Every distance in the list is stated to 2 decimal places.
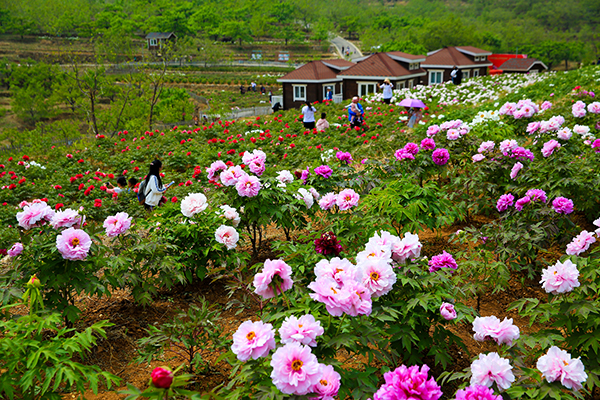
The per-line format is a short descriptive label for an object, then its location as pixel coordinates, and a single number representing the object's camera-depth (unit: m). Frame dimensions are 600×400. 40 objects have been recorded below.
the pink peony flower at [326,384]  1.80
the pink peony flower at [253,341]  1.91
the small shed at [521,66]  45.36
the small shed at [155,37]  79.94
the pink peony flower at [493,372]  1.89
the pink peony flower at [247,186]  4.02
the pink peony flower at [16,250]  3.17
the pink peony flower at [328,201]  3.54
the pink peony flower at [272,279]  2.24
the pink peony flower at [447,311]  2.55
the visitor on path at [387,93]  17.55
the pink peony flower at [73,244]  2.95
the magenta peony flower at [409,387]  1.75
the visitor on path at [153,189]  6.68
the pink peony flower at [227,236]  3.61
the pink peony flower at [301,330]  1.88
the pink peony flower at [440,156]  5.07
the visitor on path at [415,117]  13.41
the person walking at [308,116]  13.36
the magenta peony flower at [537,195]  4.14
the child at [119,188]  8.20
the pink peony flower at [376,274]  2.17
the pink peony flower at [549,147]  4.78
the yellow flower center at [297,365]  1.77
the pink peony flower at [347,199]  3.41
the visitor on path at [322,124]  12.40
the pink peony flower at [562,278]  2.51
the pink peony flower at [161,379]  1.73
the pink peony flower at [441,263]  2.96
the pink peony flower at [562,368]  1.94
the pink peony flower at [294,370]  1.75
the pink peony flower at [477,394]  1.79
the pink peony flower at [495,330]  2.19
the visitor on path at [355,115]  12.62
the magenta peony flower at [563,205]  3.90
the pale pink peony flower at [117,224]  3.51
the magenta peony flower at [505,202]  4.37
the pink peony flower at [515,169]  4.75
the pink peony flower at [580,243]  2.96
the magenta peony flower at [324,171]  4.66
